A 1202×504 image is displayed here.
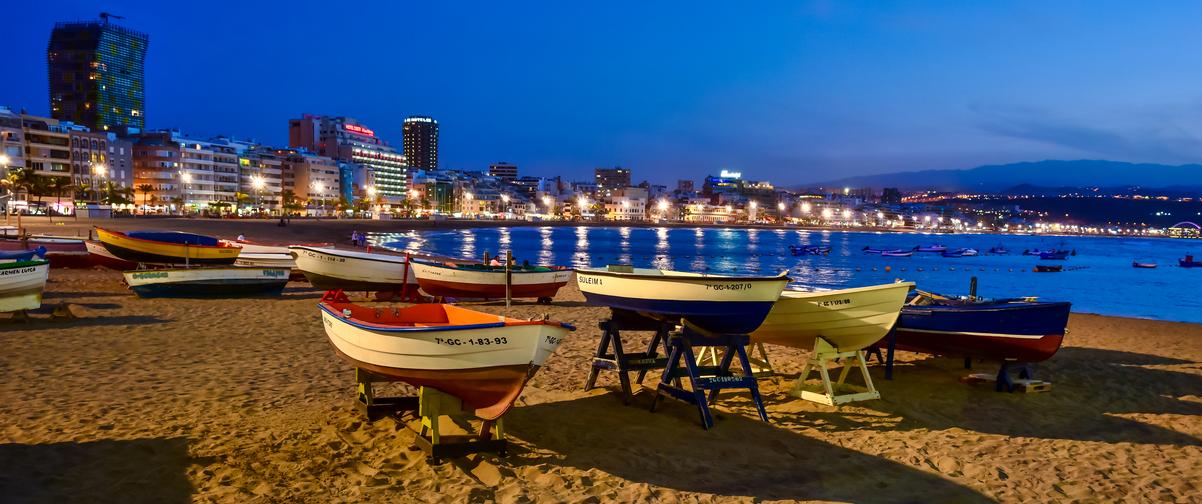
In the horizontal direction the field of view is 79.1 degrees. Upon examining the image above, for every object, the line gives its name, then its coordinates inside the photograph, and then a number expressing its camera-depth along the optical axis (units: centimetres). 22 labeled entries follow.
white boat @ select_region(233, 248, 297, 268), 2427
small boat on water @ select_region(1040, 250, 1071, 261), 7694
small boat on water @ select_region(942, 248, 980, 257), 8362
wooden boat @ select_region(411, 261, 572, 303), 1847
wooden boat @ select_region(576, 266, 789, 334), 804
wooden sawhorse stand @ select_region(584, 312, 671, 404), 870
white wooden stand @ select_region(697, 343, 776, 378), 1037
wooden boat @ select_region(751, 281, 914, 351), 913
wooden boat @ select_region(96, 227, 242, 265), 2198
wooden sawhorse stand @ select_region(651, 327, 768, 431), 803
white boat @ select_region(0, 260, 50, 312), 1314
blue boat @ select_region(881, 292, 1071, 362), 1016
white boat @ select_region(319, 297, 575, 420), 648
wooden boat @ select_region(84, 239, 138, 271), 2344
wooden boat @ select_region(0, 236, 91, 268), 2433
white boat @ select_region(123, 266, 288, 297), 1708
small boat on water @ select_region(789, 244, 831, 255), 7519
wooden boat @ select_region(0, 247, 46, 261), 1582
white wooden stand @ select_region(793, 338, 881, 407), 904
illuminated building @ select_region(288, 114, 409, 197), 18162
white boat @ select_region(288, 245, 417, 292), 1884
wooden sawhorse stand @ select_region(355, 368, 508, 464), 656
